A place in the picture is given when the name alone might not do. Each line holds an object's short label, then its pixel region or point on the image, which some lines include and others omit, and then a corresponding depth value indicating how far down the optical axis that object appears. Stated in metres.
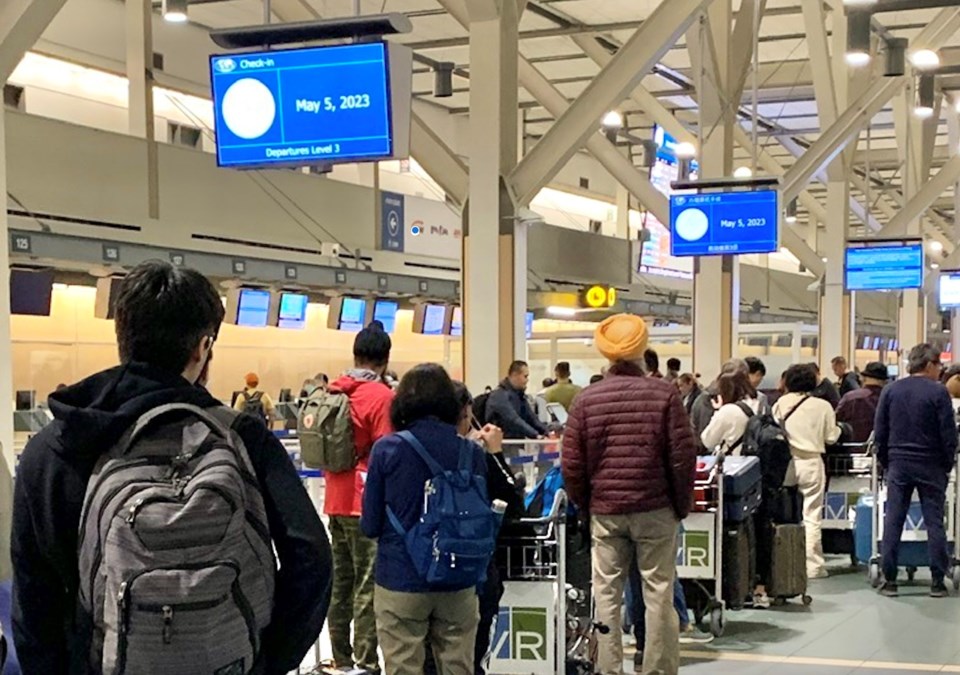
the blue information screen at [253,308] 15.62
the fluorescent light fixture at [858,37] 13.02
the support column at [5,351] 7.60
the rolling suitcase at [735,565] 7.67
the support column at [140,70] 14.16
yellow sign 20.94
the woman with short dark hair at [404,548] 4.52
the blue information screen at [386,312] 18.55
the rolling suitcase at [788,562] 8.16
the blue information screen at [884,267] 20.20
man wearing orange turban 5.65
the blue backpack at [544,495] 5.77
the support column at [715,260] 15.48
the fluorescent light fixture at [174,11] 12.12
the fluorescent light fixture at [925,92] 20.42
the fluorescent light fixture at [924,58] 14.09
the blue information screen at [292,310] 16.59
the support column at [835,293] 20.58
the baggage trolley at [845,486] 10.16
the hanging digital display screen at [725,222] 13.88
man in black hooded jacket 2.33
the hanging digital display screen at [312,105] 8.05
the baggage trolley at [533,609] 5.46
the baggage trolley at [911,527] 9.16
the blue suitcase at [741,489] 7.50
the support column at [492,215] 11.03
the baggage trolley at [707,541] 7.36
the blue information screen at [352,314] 17.84
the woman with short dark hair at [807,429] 9.45
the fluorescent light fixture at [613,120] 20.01
